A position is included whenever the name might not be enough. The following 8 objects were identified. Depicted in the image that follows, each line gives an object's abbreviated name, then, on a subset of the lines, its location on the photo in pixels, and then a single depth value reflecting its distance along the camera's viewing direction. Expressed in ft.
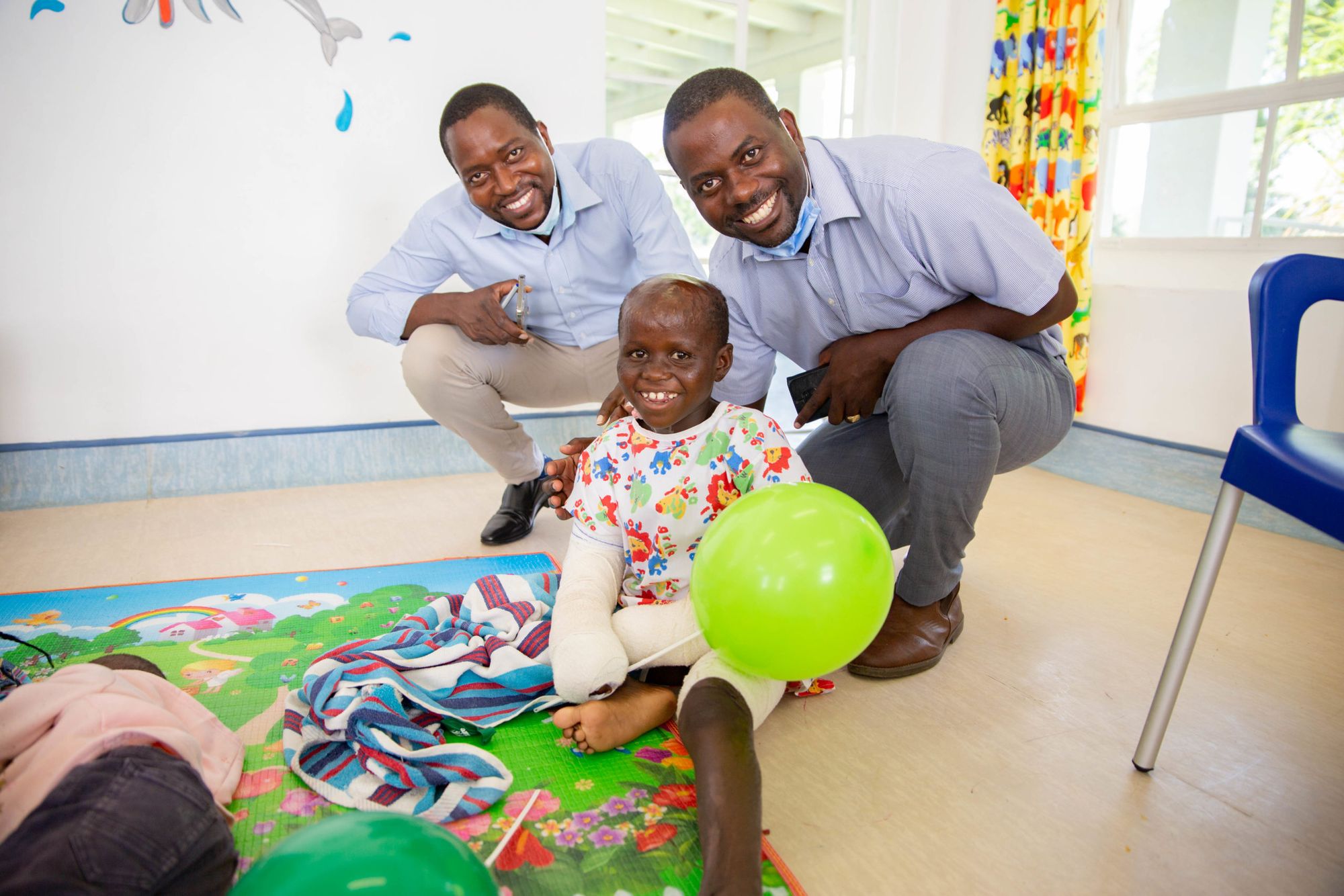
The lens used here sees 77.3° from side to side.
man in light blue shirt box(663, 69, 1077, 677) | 4.51
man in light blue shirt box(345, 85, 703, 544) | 6.95
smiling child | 3.79
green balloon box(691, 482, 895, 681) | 3.04
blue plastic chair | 3.37
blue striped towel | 3.46
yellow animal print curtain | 9.20
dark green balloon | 1.96
